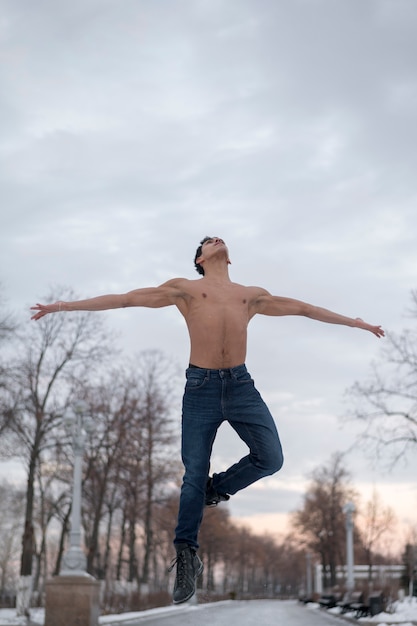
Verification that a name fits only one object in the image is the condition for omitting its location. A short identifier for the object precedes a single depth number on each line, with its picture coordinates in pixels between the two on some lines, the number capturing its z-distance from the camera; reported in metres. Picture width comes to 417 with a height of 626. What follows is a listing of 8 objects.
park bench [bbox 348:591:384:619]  27.88
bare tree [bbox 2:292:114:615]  32.53
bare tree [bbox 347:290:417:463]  29.72
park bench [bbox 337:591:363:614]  32.12
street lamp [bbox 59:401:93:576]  23.28
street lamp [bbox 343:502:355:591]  41.12
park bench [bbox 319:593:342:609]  41.04
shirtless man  4.90
